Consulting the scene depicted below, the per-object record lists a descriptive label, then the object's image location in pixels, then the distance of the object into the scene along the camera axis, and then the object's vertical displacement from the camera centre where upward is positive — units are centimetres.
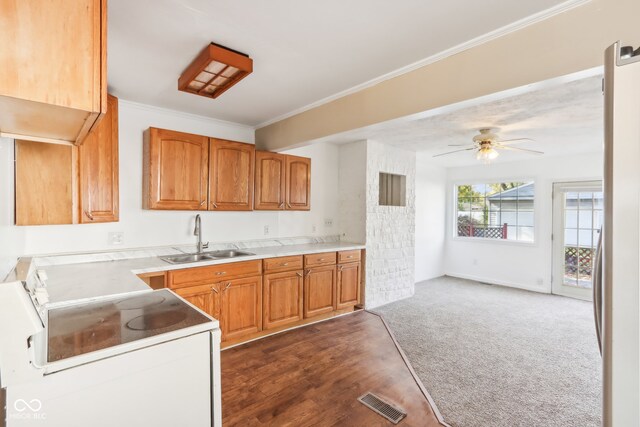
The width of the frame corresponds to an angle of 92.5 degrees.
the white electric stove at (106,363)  91 -53
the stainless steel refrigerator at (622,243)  76 -7
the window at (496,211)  556 +5
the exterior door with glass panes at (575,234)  485 -33
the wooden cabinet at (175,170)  285 +39
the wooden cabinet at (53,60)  85 +44
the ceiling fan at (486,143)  354 +83
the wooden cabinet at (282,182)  358 +36
